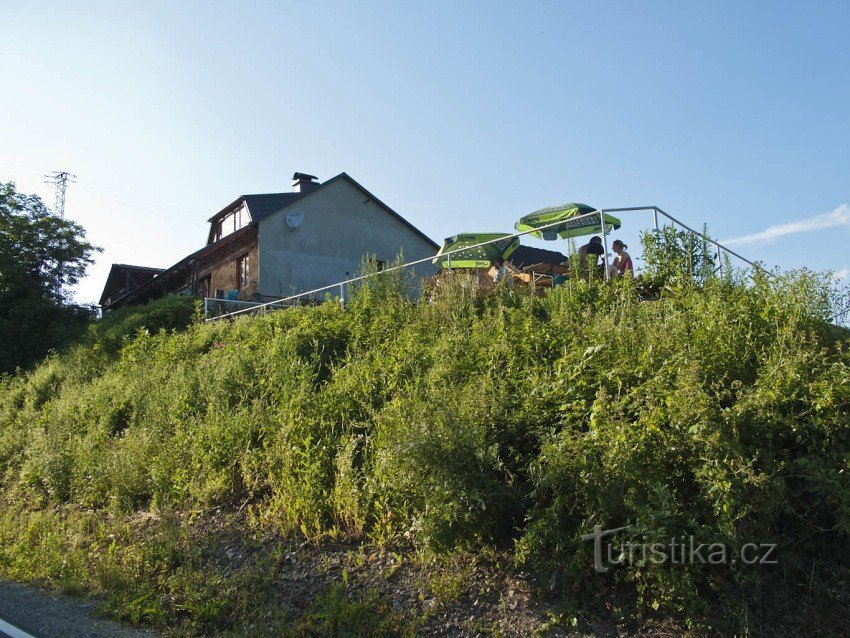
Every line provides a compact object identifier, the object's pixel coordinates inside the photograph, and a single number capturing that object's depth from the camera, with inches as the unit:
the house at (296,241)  1173.1
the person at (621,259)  430.3
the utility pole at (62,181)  1852.9
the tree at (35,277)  944.9
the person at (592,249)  412.2
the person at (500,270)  449.5
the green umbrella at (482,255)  507.5
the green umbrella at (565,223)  466.3
